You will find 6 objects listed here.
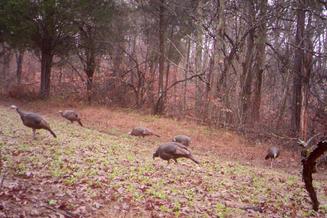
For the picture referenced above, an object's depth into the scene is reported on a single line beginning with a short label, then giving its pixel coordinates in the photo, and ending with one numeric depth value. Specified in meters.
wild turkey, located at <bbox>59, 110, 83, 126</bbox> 17.80
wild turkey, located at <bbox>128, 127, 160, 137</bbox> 17.11
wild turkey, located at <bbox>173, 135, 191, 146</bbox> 15.76
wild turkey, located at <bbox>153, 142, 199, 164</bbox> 11.27
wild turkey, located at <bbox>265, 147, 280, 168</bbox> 15.44
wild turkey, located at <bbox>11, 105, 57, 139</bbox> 11.76
